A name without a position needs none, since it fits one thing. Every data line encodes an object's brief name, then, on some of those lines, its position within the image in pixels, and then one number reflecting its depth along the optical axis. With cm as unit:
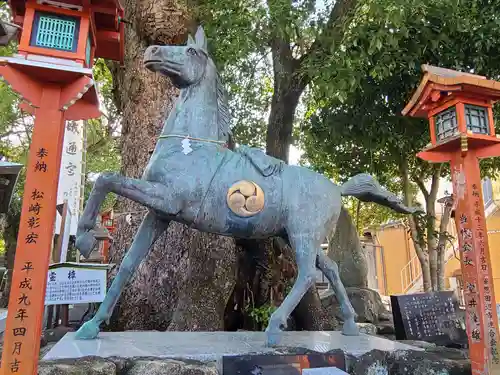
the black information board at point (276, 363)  283
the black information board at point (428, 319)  560
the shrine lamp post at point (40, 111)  255
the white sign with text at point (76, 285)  514
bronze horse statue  325
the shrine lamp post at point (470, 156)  390
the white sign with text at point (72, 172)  920
